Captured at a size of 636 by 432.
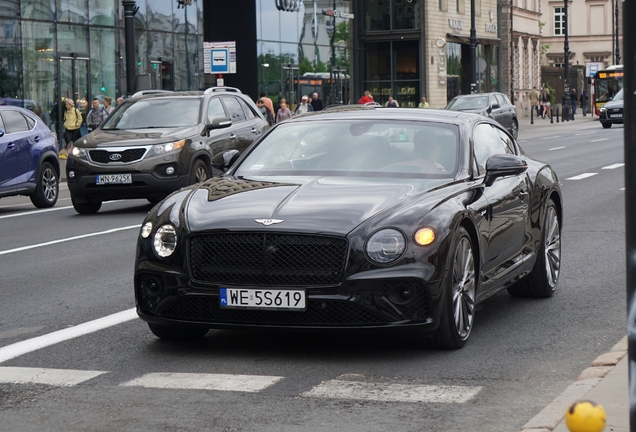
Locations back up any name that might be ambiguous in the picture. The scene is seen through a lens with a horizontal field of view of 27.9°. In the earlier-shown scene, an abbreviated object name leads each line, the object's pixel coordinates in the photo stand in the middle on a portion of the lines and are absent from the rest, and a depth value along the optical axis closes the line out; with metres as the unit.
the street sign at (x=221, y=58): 29.45
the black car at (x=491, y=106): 41.09
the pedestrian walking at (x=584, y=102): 81.78
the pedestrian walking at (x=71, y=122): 33.05
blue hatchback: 19.09
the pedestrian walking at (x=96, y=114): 31.75
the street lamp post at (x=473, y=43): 52.53
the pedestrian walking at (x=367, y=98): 39.31
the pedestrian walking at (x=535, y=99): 73.11
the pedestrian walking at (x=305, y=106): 41.19
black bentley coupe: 6.90
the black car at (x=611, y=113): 55.00
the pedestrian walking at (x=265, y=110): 36.53
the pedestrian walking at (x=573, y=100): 75.99
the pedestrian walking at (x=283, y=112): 37.47
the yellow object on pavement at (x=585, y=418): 3.66
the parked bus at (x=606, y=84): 64.75
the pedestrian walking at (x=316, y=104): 44.75
